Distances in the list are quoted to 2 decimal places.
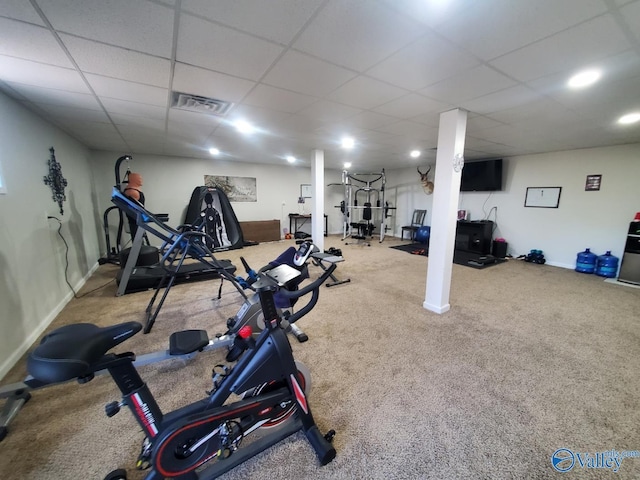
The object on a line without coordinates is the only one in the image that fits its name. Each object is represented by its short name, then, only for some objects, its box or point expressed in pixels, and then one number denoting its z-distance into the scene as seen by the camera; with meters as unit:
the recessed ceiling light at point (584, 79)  1.80
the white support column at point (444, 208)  2.53
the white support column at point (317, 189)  4.67
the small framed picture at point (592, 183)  4.30
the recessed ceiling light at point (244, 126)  3.07
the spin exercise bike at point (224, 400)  0.94
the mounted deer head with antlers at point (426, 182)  6.79
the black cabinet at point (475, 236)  5.49
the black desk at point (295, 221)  7.51
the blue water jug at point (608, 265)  4.08
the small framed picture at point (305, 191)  7.72
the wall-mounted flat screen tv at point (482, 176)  5.39
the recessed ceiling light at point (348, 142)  3.92
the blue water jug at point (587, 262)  4.32
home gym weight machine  6.87
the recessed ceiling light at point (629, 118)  2.63
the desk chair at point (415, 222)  7.19
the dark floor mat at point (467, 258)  4.80
